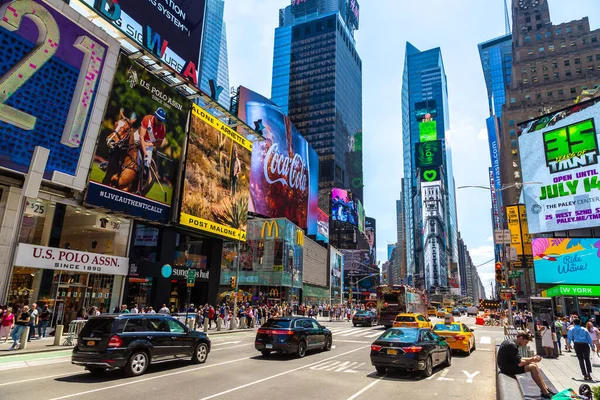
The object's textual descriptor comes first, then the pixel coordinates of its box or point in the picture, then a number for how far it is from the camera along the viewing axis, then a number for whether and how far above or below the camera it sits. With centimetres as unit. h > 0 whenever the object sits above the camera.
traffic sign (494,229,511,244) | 2208 +376
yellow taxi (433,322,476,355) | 1684 -162
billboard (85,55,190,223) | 2491 +1005
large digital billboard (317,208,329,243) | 8419 +1517
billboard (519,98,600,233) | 4531 +1675
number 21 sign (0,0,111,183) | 1892 +1069
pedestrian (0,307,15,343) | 1603 -170
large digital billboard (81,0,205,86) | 3284 +2396
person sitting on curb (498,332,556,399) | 782 -127
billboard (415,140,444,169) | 18725 +7086
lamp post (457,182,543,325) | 2412 +700
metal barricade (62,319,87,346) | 1755 -221
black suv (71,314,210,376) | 1012 -155
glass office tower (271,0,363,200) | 15325 +8506
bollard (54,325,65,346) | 1709 -223
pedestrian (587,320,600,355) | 1630 -124
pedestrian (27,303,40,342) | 1827 -169
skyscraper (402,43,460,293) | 17788 +3940
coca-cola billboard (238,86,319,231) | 5970 +2158
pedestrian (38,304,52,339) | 1925 -191
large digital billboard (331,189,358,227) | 12538 +2948
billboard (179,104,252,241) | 3247 +1036
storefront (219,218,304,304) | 5216 +401
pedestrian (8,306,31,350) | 1549 -176
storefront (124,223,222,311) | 2931 +170
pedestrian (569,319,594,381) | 1124 -134
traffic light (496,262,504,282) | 2065 +157
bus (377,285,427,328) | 3356 -43
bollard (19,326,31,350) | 1545 -228
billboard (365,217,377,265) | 17462 +2766
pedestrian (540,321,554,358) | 1589 -170
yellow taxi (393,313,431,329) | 2369 -147
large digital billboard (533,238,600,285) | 4409 +505
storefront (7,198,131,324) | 2122 +151
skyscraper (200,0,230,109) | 19198 +10835
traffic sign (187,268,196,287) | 2427 +78
